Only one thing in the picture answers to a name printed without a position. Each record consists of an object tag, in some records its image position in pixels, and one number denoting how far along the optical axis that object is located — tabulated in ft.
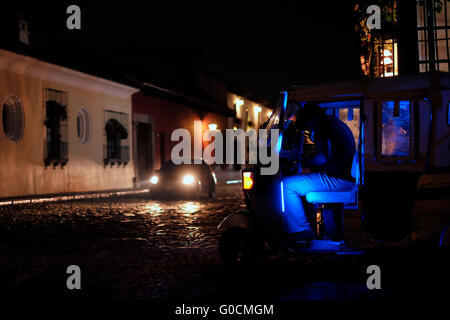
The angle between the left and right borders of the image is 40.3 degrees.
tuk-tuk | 20.79
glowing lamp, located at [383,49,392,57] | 51.42
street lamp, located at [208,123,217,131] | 127.95
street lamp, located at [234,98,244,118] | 177.68
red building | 102.78
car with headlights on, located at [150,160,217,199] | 67.10
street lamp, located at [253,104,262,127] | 203.92
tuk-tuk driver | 22.49
